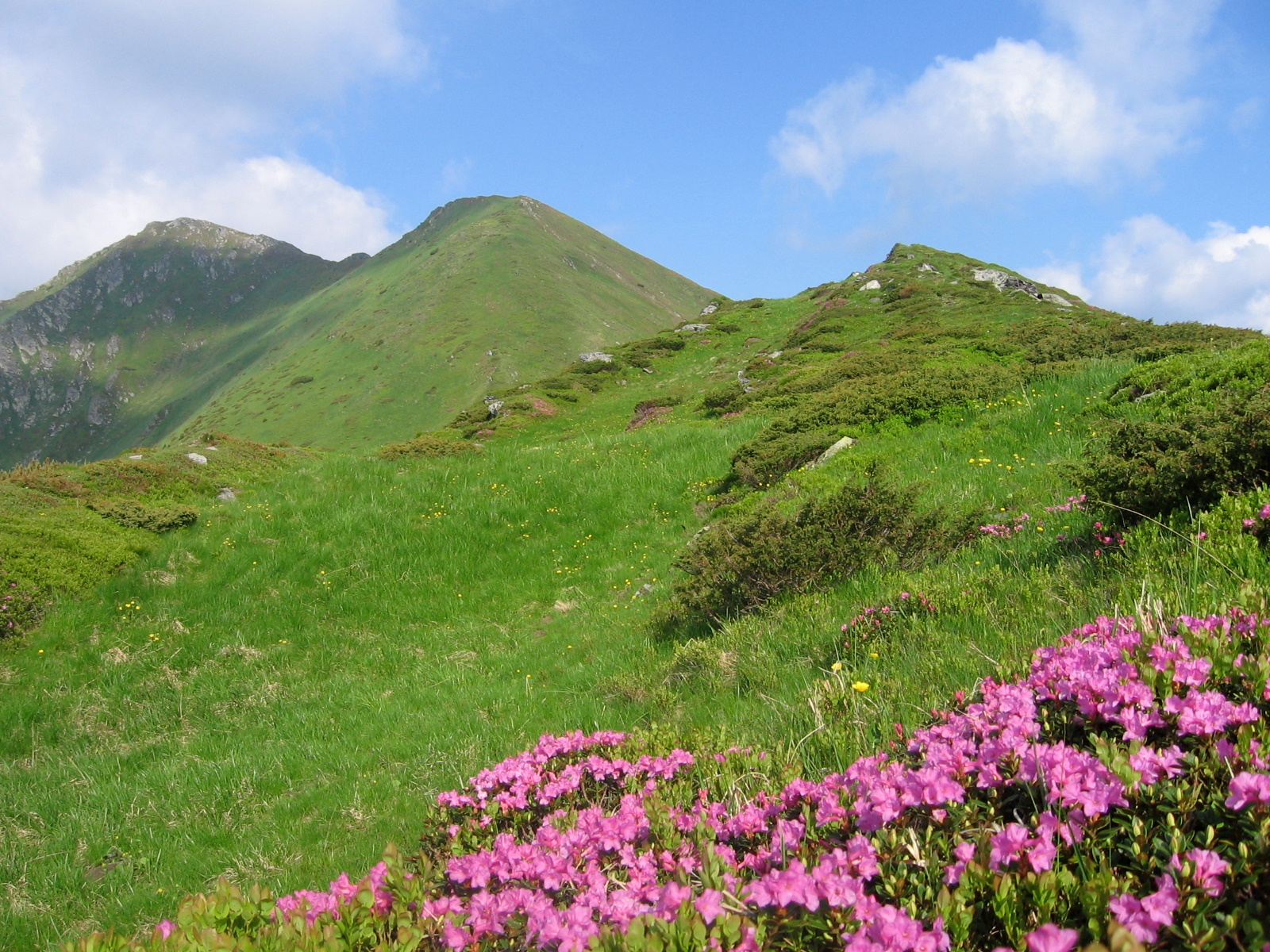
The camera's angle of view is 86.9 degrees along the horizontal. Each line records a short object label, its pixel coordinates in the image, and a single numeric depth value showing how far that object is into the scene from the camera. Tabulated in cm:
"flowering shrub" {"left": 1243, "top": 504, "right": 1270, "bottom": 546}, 433
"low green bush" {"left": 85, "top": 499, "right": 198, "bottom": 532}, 1326
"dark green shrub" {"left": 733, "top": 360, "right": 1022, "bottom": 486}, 1396
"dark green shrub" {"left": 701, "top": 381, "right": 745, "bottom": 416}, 2745
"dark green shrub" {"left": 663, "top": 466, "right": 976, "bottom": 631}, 745
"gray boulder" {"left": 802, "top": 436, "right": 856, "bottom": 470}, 1326
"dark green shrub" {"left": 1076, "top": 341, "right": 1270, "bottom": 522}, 546
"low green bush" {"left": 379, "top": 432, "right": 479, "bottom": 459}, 2584
